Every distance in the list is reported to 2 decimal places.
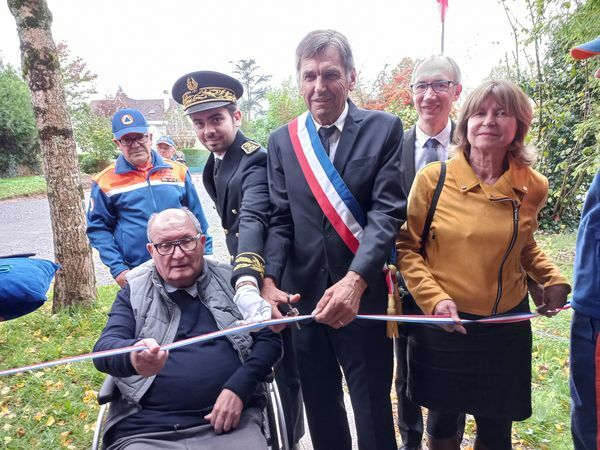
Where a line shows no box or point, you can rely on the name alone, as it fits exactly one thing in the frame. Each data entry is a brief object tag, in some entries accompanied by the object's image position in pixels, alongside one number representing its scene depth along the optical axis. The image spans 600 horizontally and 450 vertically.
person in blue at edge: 1.63
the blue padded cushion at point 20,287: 1.82
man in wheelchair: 1.96
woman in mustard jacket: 1.92
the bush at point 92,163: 25.30
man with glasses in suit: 2.70
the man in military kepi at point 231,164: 2.32
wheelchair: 1.97
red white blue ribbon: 1.82
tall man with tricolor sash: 1.92
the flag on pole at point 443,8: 4.80
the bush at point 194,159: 33.25
